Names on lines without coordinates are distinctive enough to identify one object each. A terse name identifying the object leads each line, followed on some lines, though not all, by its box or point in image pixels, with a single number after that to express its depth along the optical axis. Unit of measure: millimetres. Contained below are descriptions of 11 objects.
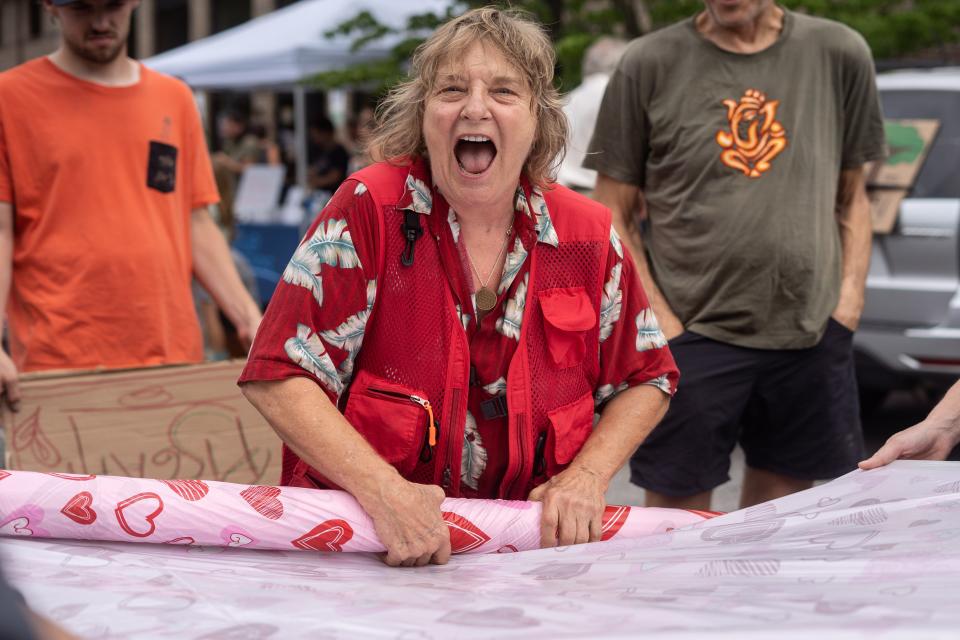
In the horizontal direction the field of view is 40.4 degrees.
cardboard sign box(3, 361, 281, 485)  3342
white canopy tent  13461
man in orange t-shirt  3518
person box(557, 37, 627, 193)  6059
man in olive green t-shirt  3598
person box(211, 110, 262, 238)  16709
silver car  6359
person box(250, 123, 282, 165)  17359
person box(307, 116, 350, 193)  14078
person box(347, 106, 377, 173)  13435
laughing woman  2508
